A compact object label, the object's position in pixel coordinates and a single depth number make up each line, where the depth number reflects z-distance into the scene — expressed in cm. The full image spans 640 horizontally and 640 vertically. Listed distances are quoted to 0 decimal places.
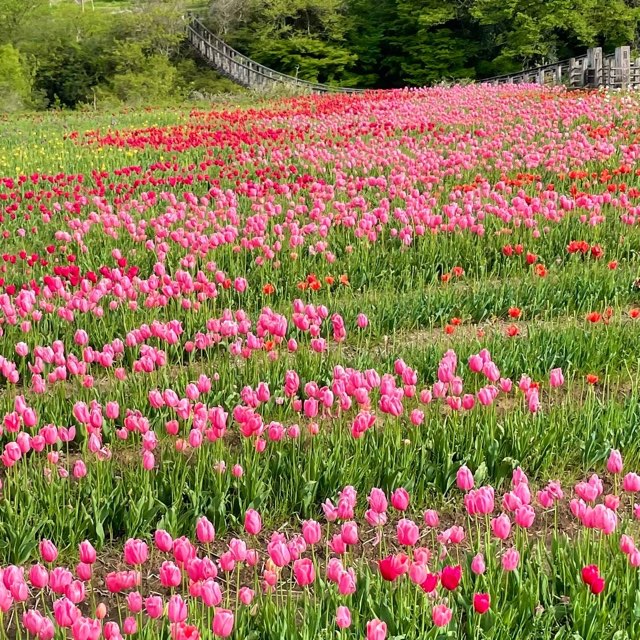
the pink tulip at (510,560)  484
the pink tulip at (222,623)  420
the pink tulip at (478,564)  477
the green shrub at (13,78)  7331
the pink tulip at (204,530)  495
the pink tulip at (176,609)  425
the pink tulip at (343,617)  431
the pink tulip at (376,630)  411
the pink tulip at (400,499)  522
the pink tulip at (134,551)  474
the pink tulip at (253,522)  497
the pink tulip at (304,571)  451
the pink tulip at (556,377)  721
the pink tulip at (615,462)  573
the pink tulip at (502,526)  495
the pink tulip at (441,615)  429
